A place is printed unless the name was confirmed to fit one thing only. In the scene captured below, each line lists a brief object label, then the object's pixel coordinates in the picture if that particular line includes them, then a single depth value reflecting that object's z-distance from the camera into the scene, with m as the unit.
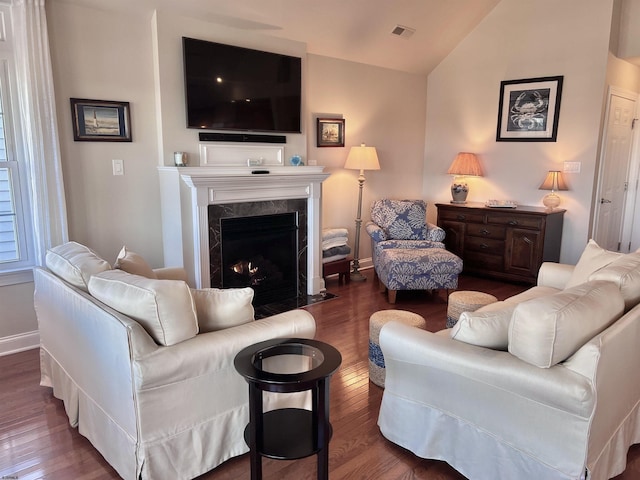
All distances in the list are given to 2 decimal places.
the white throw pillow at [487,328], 1.88
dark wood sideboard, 4.81
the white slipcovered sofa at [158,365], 1.79
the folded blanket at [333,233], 4.84
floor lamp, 4.95
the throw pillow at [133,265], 2.37
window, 3.06
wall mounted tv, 3.67
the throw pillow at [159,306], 1.82
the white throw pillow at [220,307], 2.07
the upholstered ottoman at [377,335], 2.69
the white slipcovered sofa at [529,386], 1.63
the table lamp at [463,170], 5.58
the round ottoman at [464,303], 3.05
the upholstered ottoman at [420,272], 4.31
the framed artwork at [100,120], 3.26
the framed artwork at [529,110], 5.02
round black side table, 1.67
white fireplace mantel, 3.55
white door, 4.95
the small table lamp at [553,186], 4.91
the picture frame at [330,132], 4.85
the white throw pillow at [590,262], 2.46
